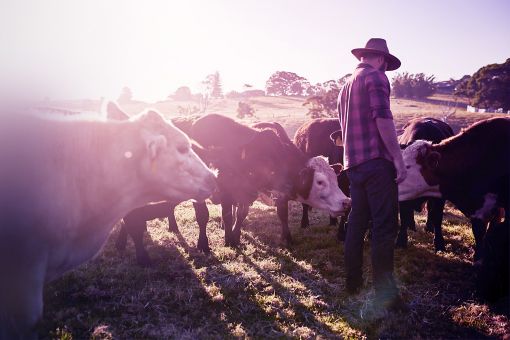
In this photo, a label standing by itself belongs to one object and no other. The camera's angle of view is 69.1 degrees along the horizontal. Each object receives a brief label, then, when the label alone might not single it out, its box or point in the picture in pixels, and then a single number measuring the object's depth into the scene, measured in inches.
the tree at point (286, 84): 3545.8
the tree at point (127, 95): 3001.0
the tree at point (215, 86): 3624.5
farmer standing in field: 174.4
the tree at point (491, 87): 1759.4
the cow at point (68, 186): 113.8
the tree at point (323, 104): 1811.0
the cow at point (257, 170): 271.4
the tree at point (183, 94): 3645.7
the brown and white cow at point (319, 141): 372.5
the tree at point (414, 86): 2925.7
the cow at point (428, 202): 284.4
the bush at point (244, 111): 2087.8
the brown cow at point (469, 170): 224.5
